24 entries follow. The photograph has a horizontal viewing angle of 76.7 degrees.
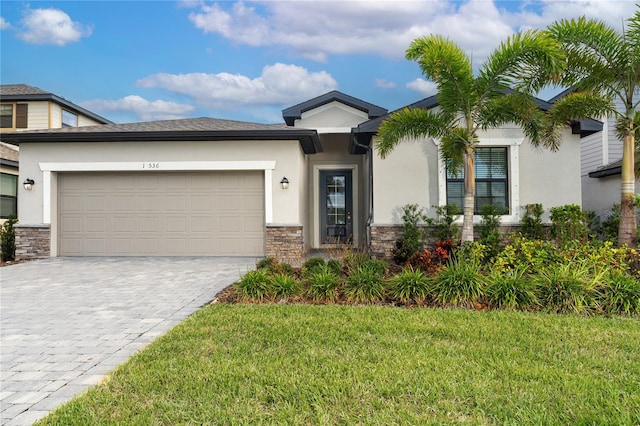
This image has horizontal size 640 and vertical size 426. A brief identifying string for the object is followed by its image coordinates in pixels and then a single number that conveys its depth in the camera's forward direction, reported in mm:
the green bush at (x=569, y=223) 9016
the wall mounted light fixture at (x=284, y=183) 10566
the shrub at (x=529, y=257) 6365
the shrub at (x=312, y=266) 6834
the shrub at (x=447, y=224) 9824
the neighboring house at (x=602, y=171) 12066
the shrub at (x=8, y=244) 11039
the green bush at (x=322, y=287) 5887
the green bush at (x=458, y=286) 5535
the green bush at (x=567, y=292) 5273
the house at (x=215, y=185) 10094
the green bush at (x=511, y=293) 5371
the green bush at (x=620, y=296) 5223
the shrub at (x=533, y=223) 9828
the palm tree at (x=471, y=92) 6961
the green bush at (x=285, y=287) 6020
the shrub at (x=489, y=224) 9508
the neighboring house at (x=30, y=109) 18078
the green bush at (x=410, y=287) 5707
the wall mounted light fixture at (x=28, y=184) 10680
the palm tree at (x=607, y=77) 7355
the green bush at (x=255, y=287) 5938
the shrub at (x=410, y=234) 9609
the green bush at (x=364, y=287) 5820
